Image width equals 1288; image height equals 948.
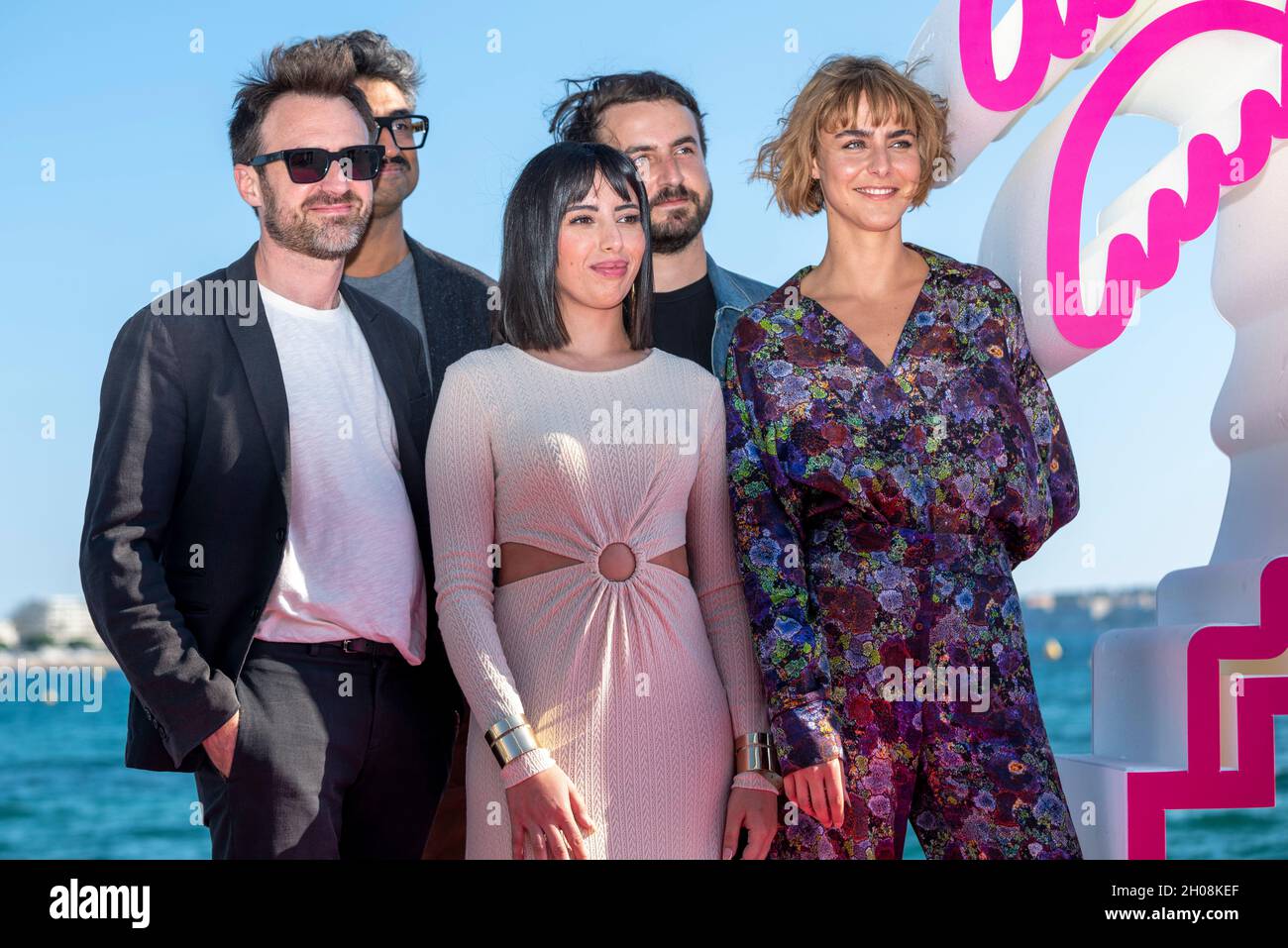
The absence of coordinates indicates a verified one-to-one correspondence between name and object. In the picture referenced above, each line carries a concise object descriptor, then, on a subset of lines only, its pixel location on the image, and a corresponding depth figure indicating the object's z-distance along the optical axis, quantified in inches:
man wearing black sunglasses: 126.7
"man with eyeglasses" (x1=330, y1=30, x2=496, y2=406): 166.6
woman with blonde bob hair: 125.9
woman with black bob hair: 122.0
